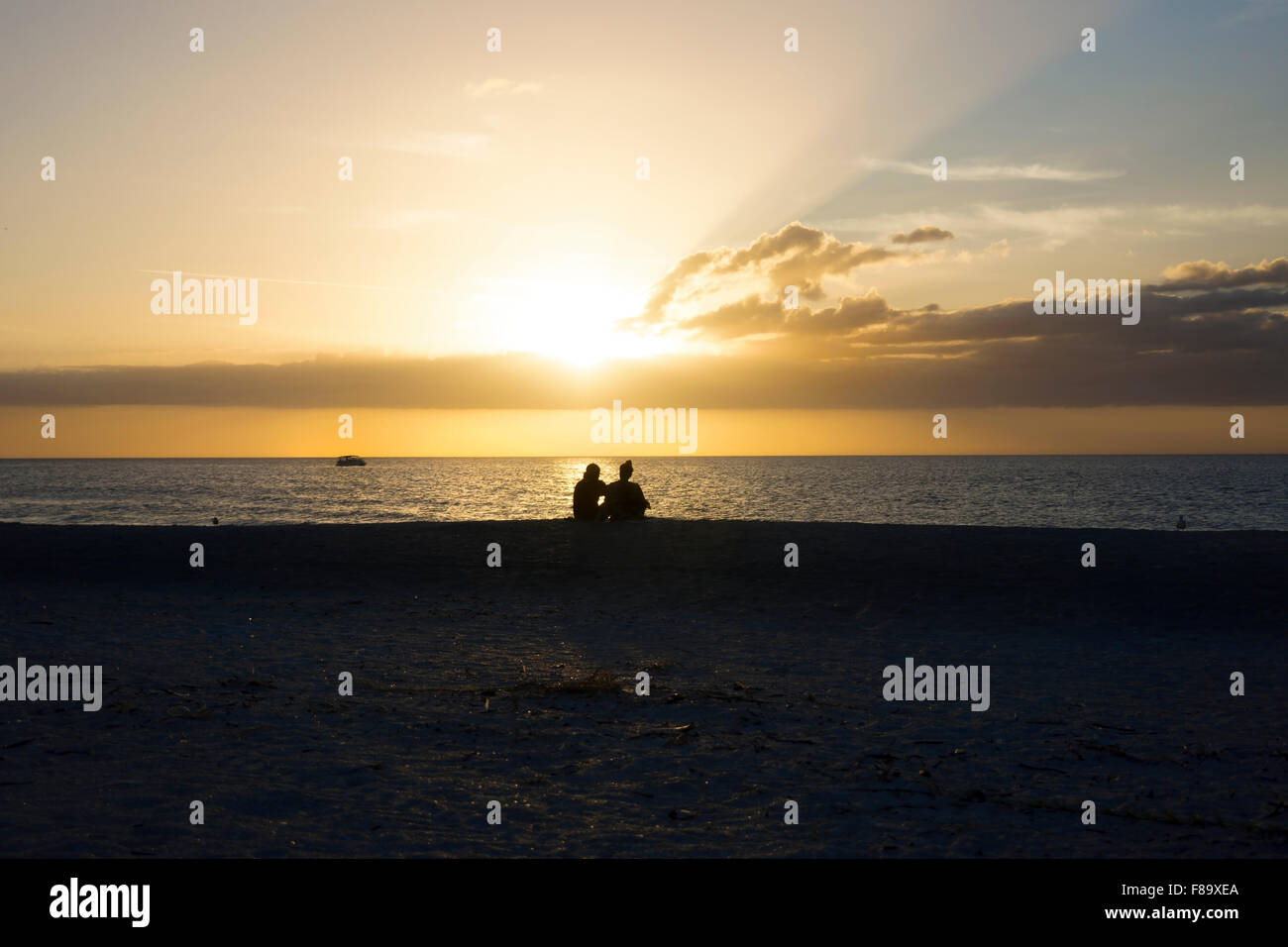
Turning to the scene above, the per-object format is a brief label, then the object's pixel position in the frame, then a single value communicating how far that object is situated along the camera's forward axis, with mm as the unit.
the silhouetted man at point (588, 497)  25156
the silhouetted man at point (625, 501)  24938
